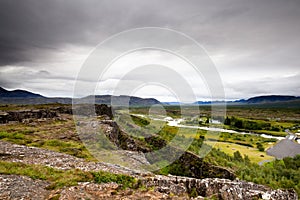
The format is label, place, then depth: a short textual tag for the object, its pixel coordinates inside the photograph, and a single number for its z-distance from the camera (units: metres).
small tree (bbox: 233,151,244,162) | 68.43
